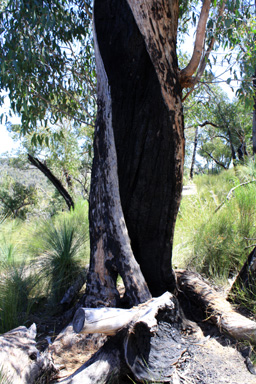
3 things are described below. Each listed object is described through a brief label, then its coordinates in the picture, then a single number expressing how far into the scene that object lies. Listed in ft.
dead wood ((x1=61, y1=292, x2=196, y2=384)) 8.15
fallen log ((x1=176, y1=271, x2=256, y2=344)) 9.66
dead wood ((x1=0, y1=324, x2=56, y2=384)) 7.80
